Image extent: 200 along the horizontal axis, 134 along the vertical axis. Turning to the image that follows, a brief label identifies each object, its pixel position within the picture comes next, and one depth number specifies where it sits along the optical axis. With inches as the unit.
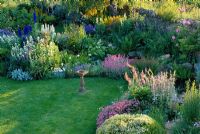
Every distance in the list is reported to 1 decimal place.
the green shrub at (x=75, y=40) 531.5
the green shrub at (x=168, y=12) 545.3
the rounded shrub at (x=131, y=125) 287.4
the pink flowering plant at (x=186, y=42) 436.5
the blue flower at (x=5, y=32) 557.3
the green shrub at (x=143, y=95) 361.1
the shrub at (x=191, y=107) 302.7
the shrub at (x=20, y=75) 460.1
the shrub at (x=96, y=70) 465.4
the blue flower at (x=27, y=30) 521.0
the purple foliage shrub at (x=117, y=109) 343.6
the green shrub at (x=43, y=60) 462.0
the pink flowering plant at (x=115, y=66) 452.2
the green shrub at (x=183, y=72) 419.3
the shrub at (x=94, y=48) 513.7
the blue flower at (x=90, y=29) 586.4
